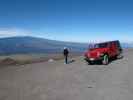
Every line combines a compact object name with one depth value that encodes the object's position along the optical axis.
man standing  12.33
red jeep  10.65
